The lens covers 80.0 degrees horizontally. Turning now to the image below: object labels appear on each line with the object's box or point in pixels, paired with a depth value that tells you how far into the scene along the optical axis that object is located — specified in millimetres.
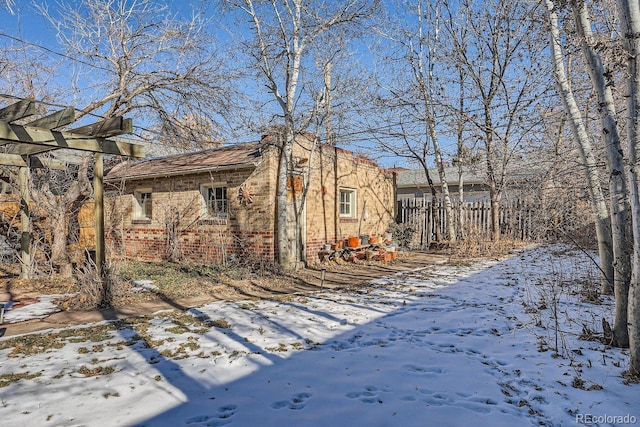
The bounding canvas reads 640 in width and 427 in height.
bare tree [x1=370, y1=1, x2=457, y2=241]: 13430
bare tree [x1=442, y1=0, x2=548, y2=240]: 10773
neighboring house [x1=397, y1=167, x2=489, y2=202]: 22484
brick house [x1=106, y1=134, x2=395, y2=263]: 9641
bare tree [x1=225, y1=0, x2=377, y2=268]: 9211
